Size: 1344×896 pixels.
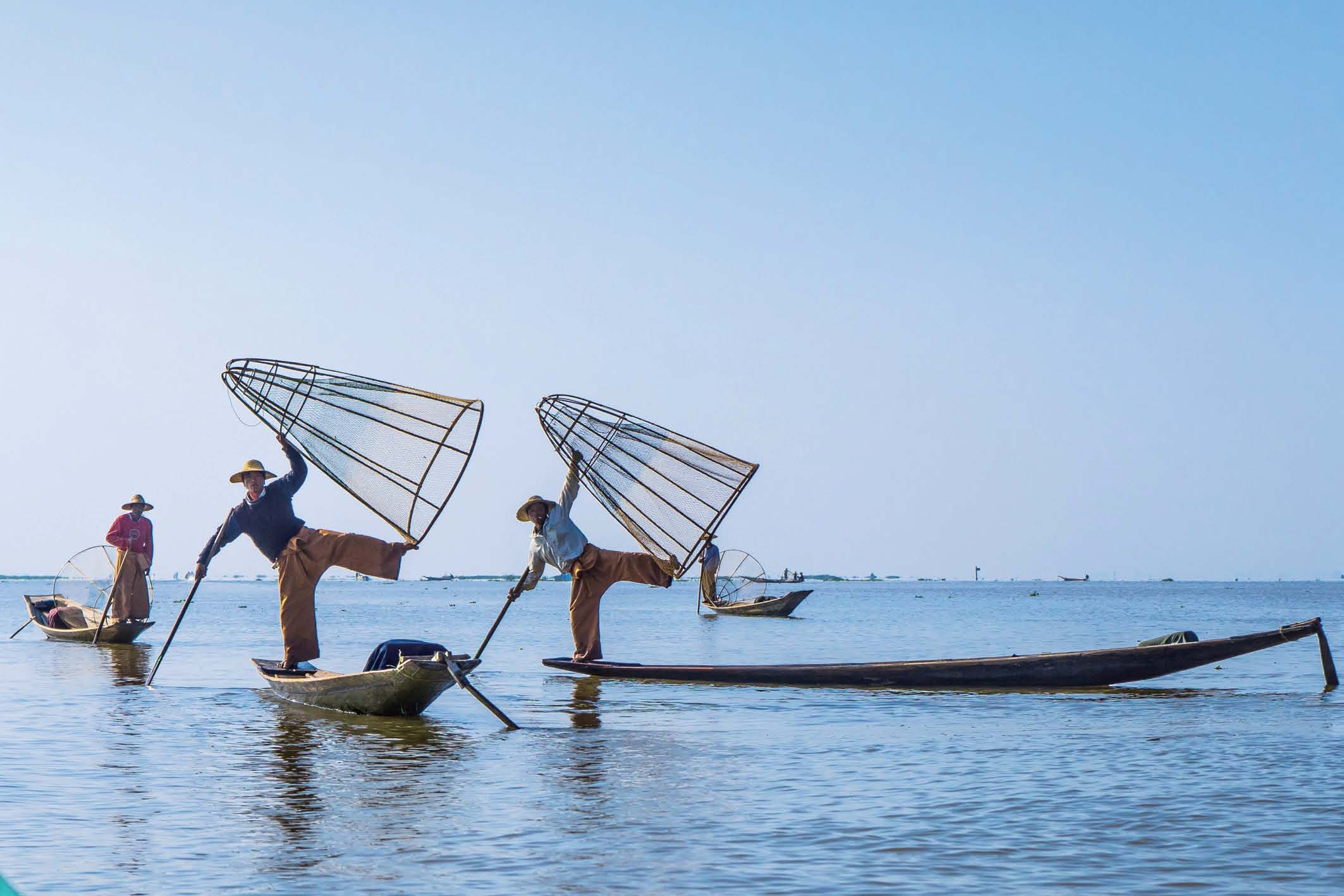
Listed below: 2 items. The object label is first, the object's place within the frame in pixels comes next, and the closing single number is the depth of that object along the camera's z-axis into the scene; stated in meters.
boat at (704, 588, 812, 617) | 45.75
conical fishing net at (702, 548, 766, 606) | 47.56
